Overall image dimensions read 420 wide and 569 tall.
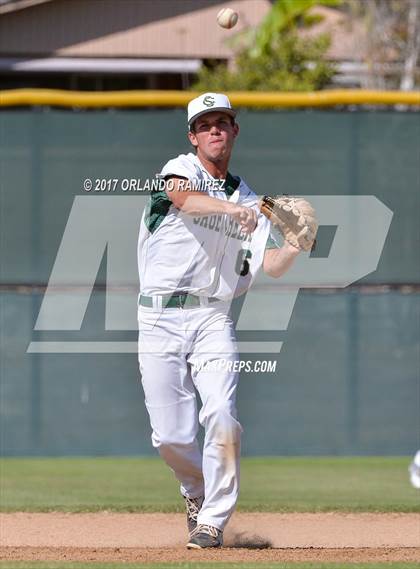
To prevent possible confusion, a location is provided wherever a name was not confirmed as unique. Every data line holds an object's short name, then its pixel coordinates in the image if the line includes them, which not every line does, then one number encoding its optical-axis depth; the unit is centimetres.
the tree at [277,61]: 3167
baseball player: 1154
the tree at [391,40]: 3381
